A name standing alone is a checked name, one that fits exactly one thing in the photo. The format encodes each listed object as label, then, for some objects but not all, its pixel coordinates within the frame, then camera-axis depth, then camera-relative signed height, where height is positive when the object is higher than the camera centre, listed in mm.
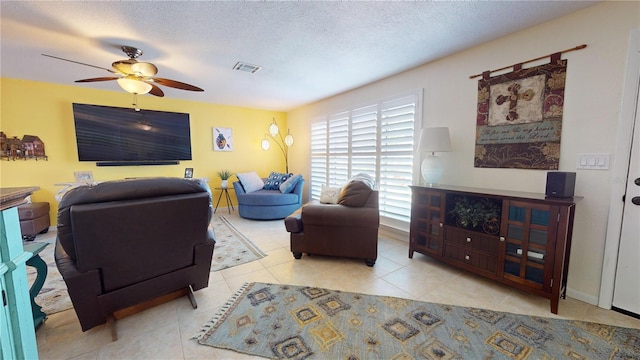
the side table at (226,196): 5109 -812
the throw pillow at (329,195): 3235 -497
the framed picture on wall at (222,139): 5109 +420
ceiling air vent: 2996 +1166
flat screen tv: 3936 +408
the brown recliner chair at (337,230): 2539 -773
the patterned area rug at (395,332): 1476 -1170
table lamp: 2553 +122
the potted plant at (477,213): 2199 -521
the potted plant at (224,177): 4848 -383
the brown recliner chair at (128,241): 1361 -519
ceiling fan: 2422 +877
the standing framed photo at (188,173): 4551 -272
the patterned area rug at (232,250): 2715 -1144
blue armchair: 4383 -819
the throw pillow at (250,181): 4676 -454
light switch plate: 1873 -20
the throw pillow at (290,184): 4594 -484
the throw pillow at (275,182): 4922 -473
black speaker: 1829 -193
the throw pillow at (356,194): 2605 -381
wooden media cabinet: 1815 -667
